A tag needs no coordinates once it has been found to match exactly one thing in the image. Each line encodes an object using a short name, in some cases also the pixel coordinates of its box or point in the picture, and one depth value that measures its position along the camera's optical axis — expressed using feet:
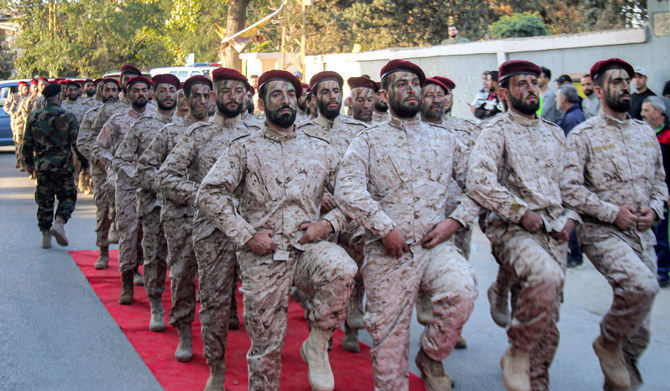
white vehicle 90.53
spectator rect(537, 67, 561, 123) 35.01
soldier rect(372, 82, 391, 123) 28.71
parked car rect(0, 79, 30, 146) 83.41
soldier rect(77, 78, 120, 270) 32.65
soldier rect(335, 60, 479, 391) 15.70
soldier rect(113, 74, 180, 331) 23.88
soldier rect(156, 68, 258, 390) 18.75
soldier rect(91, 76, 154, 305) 27.09
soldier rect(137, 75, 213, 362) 21.04
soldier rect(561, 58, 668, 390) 16.69
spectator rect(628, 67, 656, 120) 30.04
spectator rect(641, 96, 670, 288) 27.25
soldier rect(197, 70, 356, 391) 16.01
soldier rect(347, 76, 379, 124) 27.35
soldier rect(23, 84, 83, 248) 36.70
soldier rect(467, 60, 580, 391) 16.10
